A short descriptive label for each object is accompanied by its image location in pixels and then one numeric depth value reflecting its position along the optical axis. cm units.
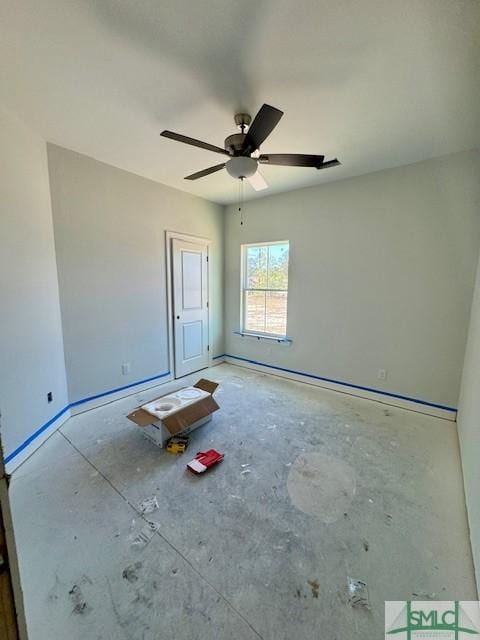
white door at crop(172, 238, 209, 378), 357
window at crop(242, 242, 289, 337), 377
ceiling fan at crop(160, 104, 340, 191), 170
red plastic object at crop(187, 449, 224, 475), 188
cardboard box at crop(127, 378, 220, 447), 214
